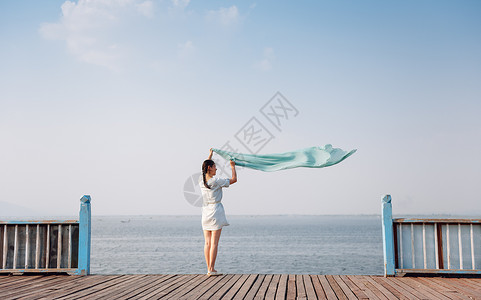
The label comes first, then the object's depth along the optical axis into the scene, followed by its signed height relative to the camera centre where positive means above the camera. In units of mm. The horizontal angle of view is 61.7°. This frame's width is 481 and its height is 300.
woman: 6867 -157
